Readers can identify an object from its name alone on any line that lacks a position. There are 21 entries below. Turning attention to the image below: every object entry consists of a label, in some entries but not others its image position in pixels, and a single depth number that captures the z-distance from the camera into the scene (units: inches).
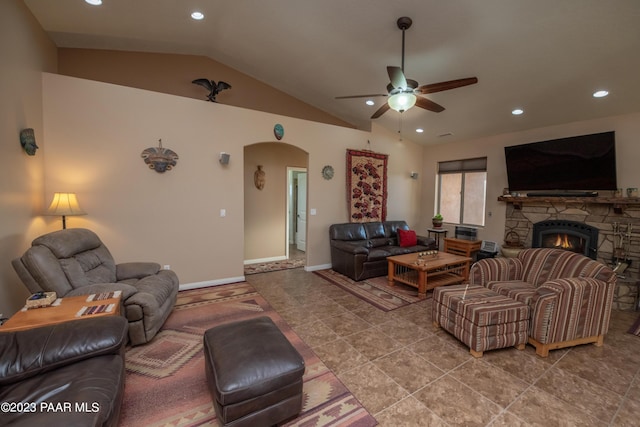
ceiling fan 99.8
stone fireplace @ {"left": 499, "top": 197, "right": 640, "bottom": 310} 146.2
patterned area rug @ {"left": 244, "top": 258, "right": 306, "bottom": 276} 203.5
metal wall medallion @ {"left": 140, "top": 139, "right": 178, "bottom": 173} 144.9
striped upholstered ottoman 96.7
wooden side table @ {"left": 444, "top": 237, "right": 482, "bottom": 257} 215.2
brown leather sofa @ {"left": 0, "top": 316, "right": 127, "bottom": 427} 46.5
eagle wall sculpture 160.7
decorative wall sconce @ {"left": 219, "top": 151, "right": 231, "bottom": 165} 162.9
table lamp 117.7
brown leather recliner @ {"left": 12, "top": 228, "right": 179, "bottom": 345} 90.1
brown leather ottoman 60.1
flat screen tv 155.2
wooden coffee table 153.0
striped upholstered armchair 96.7
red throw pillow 208.5
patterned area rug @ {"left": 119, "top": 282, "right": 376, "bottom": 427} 70.2
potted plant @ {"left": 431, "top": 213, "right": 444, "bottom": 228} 240.4
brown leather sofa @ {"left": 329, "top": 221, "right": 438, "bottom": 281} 181.8
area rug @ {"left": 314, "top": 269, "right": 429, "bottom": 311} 145.9
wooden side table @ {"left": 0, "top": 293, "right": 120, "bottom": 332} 71.5
